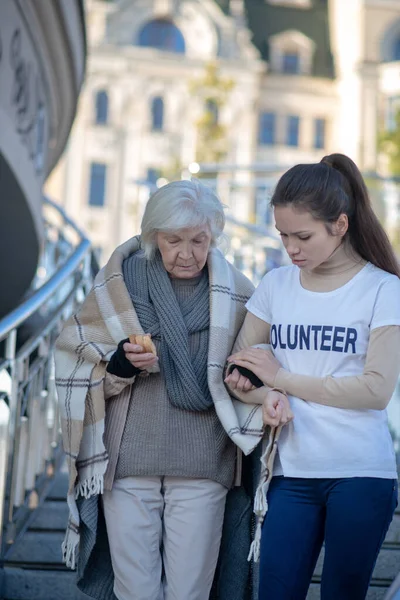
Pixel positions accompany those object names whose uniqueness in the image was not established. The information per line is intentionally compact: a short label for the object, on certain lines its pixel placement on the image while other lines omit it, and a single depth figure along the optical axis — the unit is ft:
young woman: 13.55
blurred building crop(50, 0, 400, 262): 182.83
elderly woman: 15.02
